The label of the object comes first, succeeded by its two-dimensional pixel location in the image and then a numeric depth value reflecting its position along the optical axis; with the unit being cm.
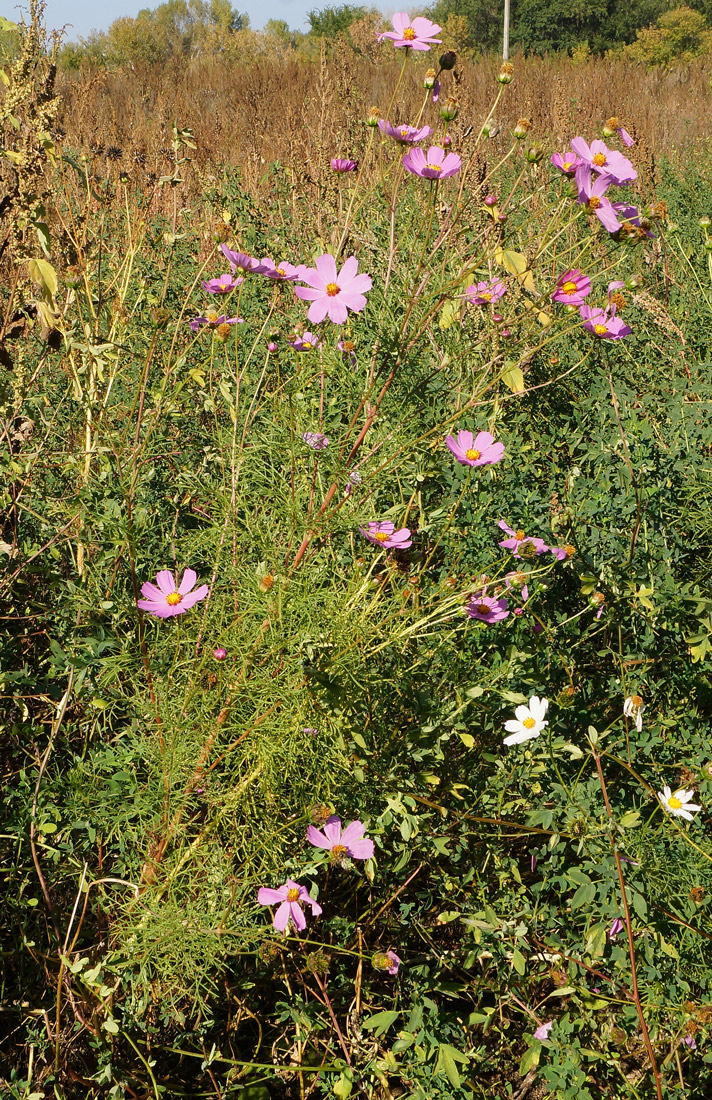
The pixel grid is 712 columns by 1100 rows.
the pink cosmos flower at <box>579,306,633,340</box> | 170
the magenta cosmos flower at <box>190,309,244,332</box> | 155
